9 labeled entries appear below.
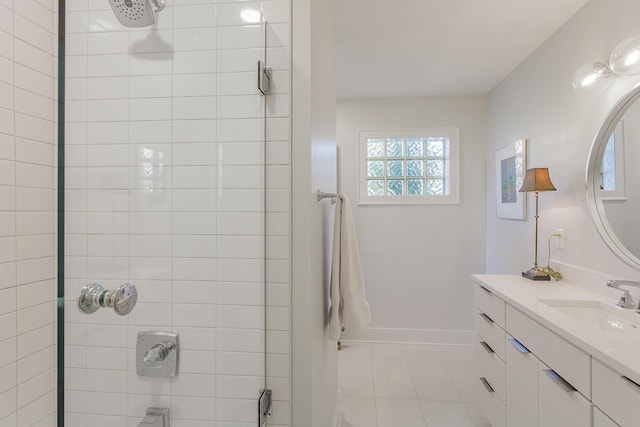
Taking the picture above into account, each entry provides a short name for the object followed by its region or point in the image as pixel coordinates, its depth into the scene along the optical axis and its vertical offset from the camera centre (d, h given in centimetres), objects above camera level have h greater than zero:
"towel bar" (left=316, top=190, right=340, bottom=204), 134 +8
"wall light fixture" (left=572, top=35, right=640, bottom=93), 147 +71
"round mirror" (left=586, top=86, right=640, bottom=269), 151 +17
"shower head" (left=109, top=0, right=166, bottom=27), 95 +59
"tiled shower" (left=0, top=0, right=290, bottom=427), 98 +1
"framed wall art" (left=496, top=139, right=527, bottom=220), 245 +27
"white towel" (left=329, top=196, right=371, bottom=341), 157 -33
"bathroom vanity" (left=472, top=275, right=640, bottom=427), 95 -52
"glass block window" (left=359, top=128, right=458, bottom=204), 323 +45
